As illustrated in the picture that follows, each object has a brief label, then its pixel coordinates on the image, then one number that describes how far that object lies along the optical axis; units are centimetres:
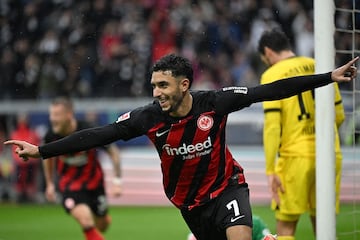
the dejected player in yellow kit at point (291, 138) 1408
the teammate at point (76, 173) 1772
